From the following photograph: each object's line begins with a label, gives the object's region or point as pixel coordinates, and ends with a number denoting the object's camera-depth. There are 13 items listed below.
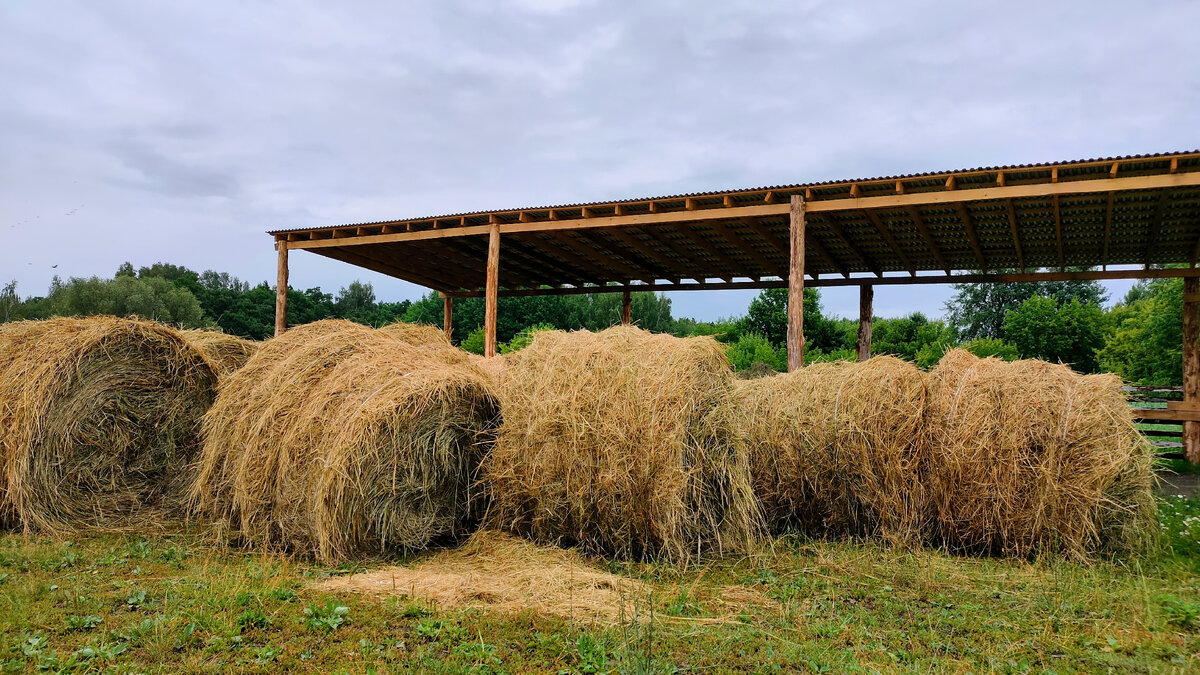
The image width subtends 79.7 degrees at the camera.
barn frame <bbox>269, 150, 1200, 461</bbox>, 11.29
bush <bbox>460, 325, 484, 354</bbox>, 32.12
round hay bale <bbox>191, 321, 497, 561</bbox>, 5.84
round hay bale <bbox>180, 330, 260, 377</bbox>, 8.48
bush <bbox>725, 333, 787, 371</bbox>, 24.45
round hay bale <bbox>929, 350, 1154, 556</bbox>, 6.14
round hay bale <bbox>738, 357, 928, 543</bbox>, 6.61
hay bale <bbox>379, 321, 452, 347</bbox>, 7.50
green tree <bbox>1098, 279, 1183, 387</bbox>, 27.66
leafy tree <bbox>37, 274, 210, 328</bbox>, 45.19
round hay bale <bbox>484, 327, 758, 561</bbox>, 5.80
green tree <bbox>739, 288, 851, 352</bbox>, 32.38
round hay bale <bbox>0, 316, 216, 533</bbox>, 6.94
